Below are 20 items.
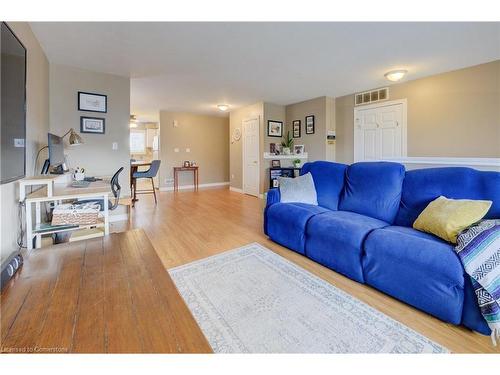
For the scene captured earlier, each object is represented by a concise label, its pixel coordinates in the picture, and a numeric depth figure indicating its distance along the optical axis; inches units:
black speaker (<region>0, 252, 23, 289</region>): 45.6
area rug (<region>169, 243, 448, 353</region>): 50.6
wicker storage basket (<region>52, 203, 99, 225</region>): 75.0
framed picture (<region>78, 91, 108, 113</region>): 138.6
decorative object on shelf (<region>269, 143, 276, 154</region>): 232.2
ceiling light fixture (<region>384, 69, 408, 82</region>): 142.2
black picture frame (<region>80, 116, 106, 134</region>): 140.1
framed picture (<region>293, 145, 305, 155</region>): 230.3
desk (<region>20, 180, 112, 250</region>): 68.6
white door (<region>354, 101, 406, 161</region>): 171.0
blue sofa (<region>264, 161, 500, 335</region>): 56.6
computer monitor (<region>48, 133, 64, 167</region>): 88.4
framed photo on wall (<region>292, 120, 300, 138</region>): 234.4
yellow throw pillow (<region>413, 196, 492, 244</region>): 61.2
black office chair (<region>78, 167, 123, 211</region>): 111.7
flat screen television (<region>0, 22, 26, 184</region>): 51.0
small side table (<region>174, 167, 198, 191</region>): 272.3
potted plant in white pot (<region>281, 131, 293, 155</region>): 235.0
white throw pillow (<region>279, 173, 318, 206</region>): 110.8
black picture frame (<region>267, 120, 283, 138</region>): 230.7
